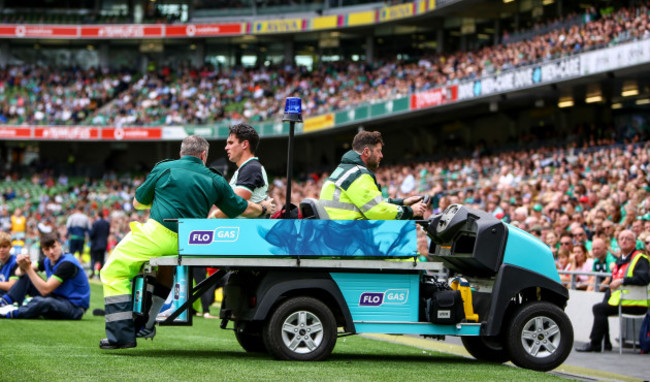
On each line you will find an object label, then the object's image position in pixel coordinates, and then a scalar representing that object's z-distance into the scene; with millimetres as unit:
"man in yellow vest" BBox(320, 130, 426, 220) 16969
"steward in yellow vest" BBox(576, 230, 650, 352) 23344
